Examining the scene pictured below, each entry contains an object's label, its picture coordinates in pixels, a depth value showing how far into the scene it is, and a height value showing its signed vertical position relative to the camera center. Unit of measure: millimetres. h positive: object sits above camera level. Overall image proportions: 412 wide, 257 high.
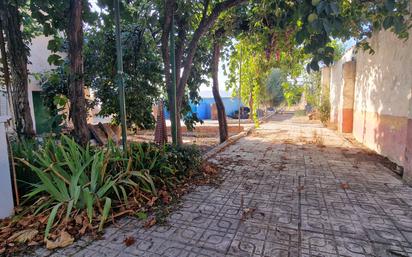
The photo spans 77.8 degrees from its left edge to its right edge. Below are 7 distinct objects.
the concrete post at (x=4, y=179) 2512 -668
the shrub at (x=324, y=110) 12966 -237
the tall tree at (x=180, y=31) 4632 +1489
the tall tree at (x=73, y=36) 3291 +1003
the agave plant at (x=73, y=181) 2557 -763
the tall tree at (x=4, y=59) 3491 +721
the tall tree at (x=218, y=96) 7878 +371
